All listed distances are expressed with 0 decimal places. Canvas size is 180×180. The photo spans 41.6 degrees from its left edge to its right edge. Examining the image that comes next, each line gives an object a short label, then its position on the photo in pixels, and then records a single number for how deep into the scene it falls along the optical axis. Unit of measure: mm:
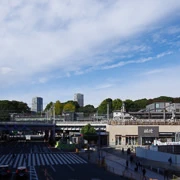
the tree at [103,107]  113848
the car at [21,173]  21600
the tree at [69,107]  124651
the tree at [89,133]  65472
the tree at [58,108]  132502
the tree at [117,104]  114820
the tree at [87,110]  131953
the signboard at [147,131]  63351
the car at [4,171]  22468
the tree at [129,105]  113519
